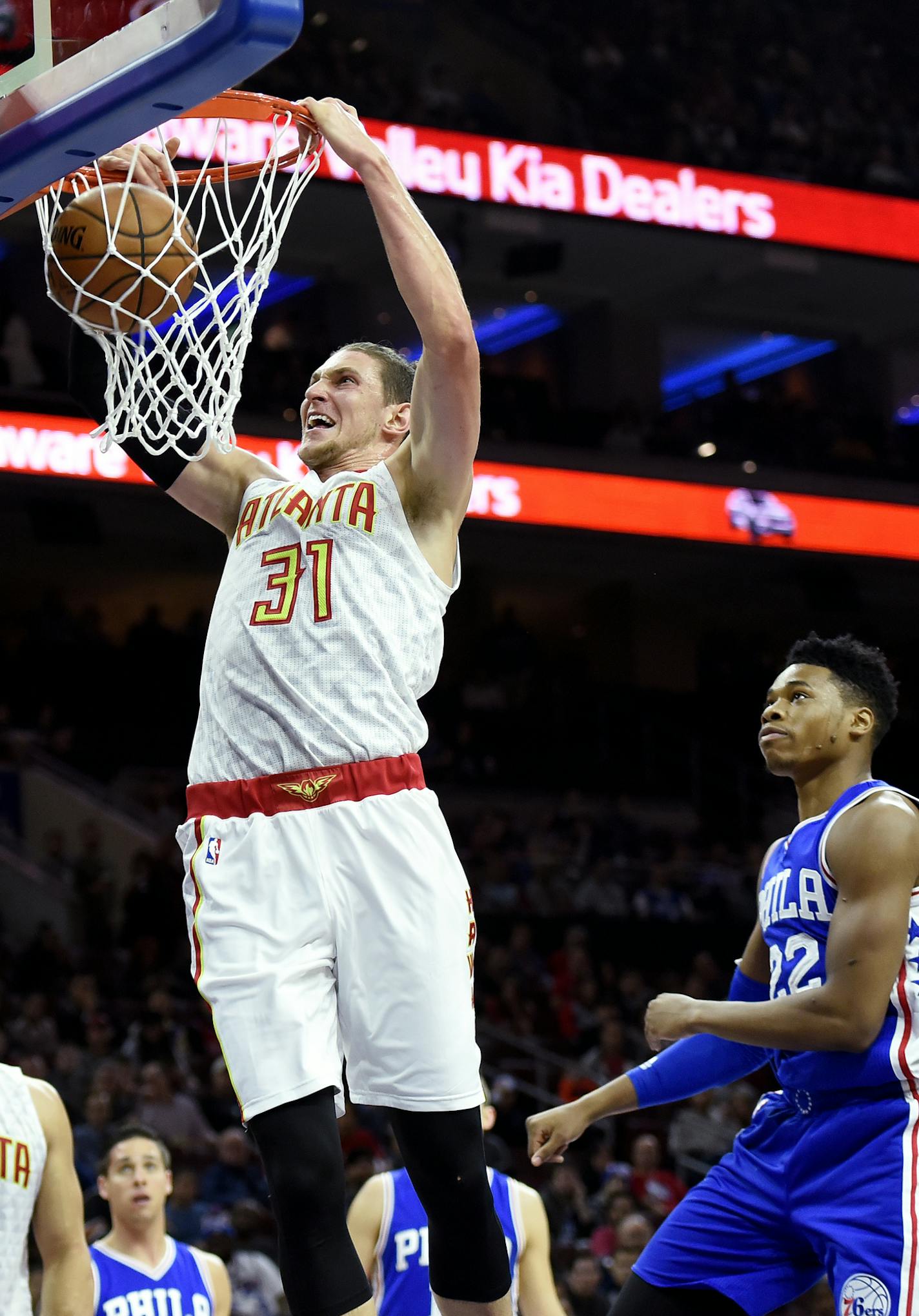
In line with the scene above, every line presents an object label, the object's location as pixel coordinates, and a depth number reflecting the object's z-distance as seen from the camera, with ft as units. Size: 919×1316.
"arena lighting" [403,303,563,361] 70.64
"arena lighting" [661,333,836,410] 74.79
